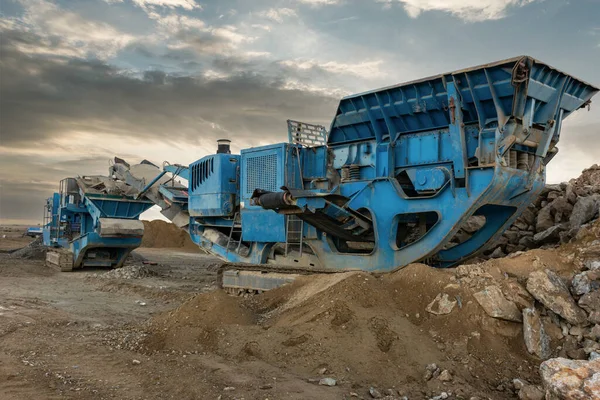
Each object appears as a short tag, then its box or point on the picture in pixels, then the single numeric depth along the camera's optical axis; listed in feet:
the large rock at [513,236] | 34.06
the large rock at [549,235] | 30.68
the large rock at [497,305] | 20.48
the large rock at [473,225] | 35.04
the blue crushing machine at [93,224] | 57.21
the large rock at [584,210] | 29.55
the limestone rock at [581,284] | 20.72
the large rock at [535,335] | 19.83
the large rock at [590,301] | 20.13
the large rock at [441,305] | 21.39
